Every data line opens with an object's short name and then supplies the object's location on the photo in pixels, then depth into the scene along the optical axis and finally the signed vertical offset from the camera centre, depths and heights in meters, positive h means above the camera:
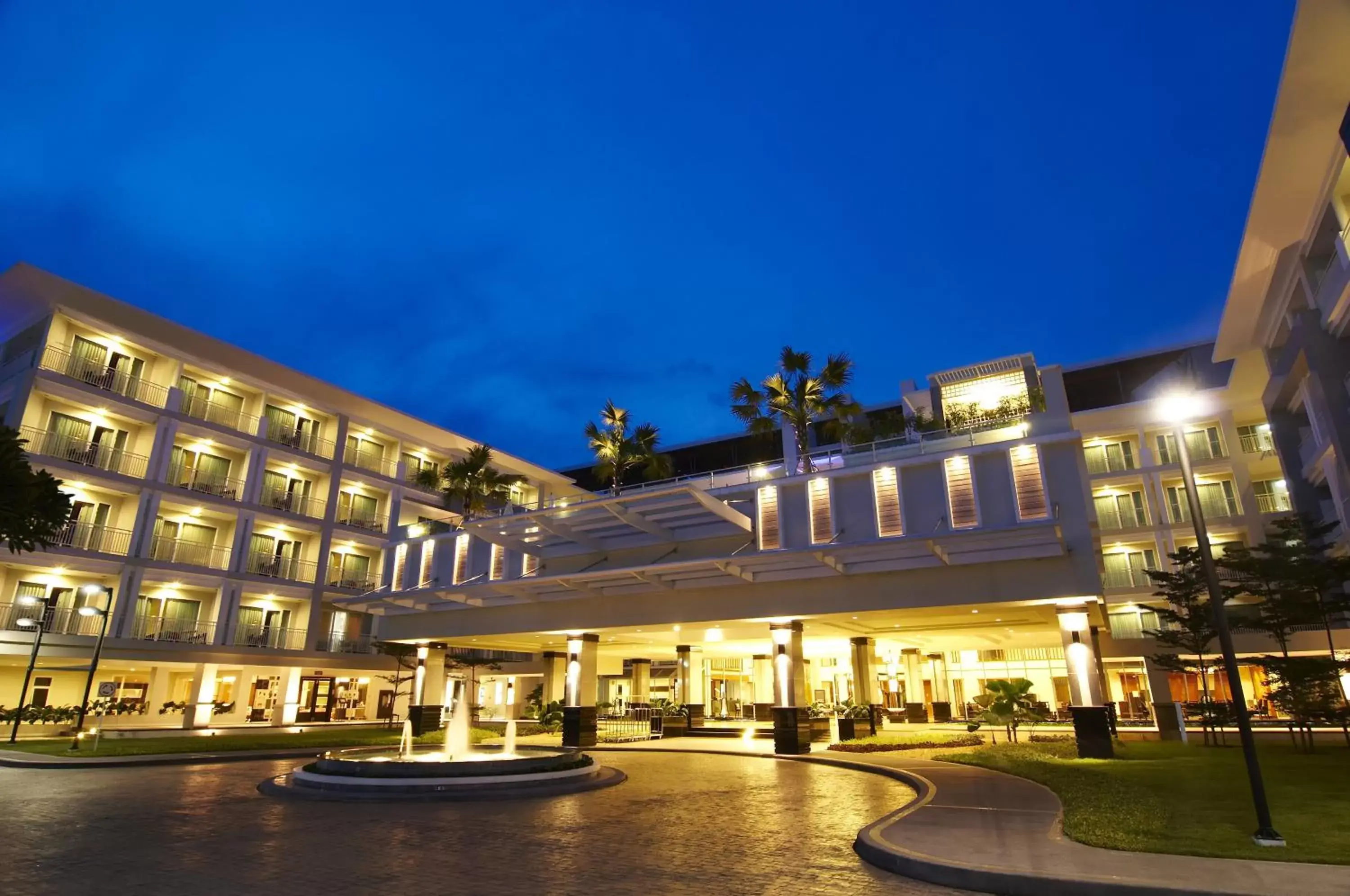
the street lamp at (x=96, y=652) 22.88 +1.42
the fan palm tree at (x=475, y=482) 38.25 +10.62
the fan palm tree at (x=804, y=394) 28.83 +11.24
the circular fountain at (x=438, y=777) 14.73 -1.55
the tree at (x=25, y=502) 11.63 +3.00
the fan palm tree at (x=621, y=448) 34.16 +10.84
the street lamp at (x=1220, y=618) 8.85 +1.06
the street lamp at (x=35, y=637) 24.55 +2.13
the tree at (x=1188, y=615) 28.69 +3.16
